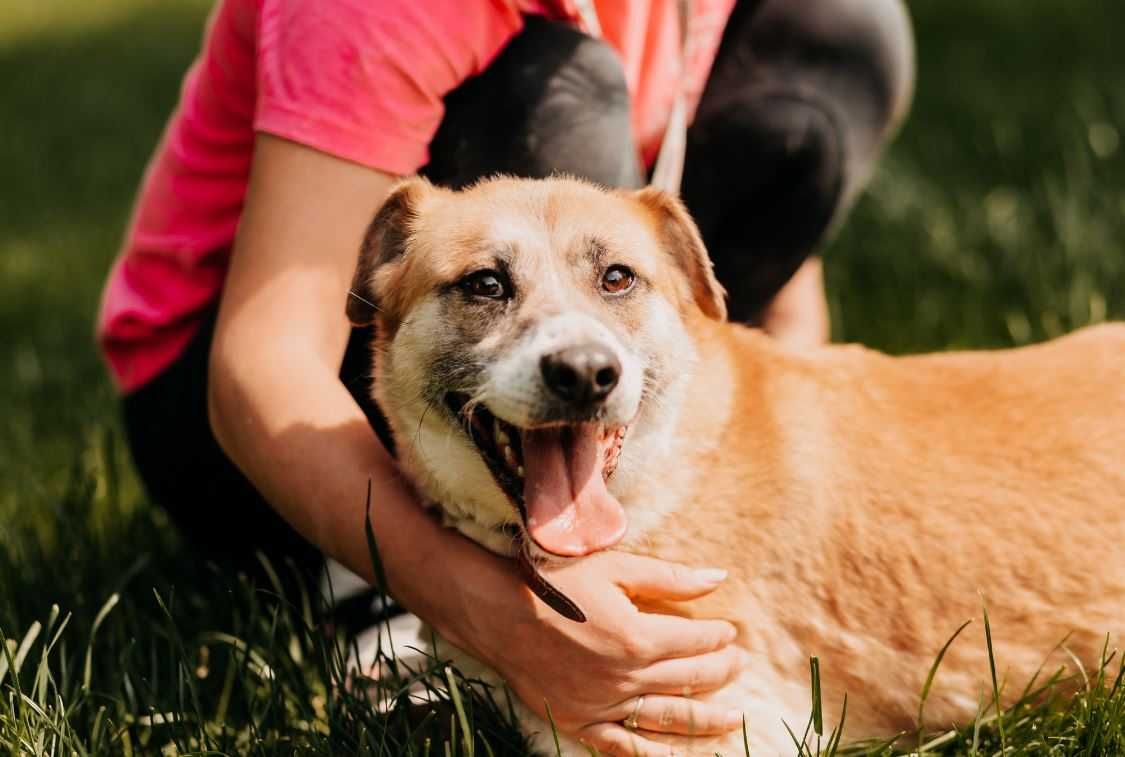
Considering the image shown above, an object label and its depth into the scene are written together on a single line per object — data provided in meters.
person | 2.25
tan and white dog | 2.30
